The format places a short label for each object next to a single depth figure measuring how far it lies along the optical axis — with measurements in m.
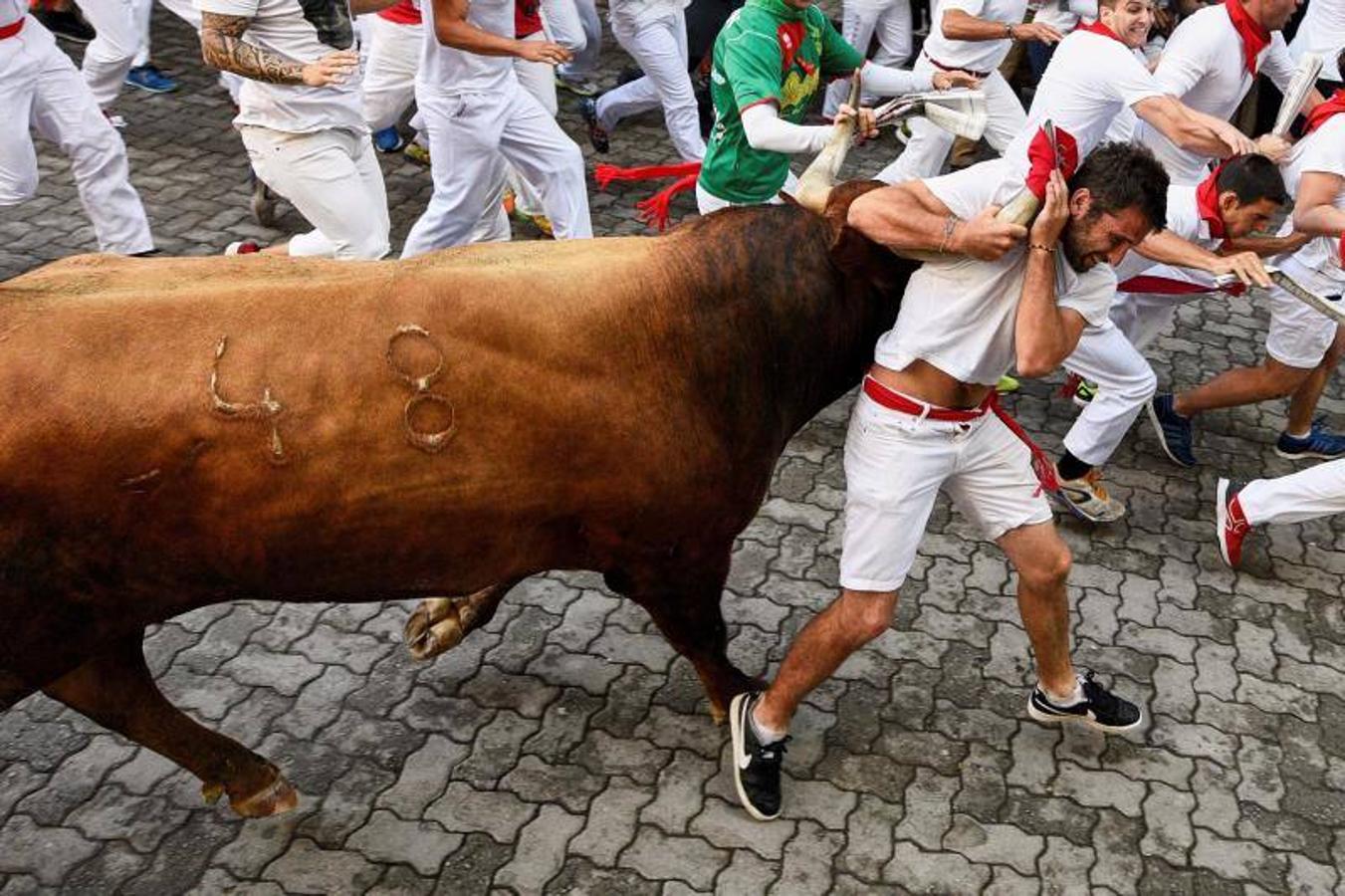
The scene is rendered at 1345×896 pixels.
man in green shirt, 5.23
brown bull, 2.99
